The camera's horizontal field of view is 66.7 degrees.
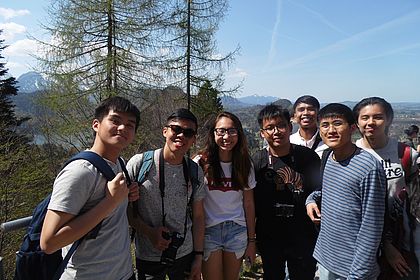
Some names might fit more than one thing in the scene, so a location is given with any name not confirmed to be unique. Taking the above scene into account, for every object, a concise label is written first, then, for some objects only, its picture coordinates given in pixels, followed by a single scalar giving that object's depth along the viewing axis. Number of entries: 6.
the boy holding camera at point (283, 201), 2.56
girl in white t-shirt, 2.45
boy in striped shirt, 1.83
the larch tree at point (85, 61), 11.39
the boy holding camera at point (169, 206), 2.17
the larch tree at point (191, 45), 13.70
